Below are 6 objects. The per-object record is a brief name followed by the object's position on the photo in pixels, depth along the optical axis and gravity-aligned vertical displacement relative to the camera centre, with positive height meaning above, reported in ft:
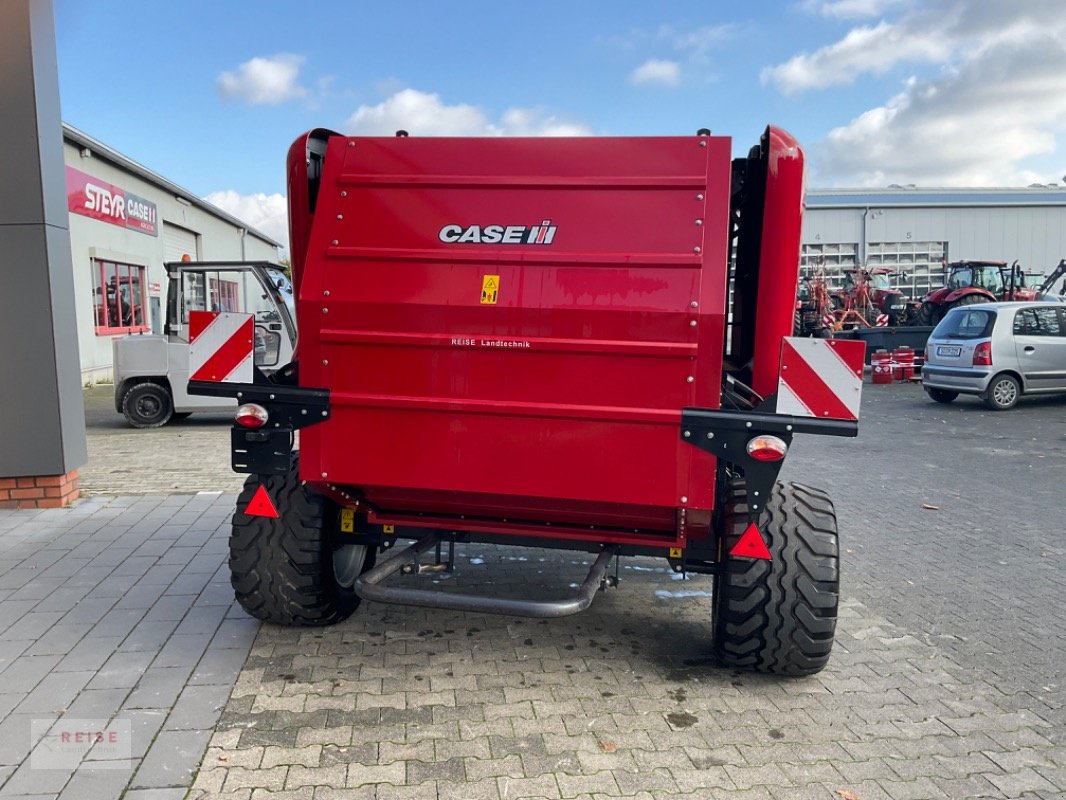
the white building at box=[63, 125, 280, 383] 59.16 +5.47
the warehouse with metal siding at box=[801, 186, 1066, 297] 109.19 +11.65
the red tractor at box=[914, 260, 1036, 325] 70.54 +2.22
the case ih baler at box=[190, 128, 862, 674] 10.29 -0.81
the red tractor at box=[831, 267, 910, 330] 74.13 +0.61
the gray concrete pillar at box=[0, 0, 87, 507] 19.60 +0.62
